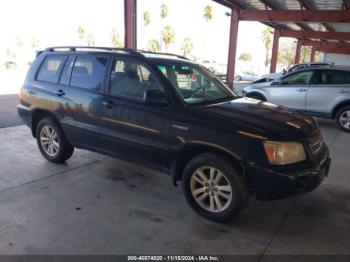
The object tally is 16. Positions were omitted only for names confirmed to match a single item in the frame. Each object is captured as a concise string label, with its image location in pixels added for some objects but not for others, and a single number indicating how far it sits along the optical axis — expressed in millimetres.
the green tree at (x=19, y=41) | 62144
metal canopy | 14316
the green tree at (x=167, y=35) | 60812
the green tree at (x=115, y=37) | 63006
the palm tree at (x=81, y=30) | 67062
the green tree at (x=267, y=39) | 75319
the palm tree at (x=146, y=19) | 58194
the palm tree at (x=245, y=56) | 81438
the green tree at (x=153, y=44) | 60119
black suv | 3410
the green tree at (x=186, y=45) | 70762
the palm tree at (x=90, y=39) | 62025
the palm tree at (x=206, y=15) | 59075
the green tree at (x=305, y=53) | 62694
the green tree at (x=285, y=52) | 76794
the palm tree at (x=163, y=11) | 58759
